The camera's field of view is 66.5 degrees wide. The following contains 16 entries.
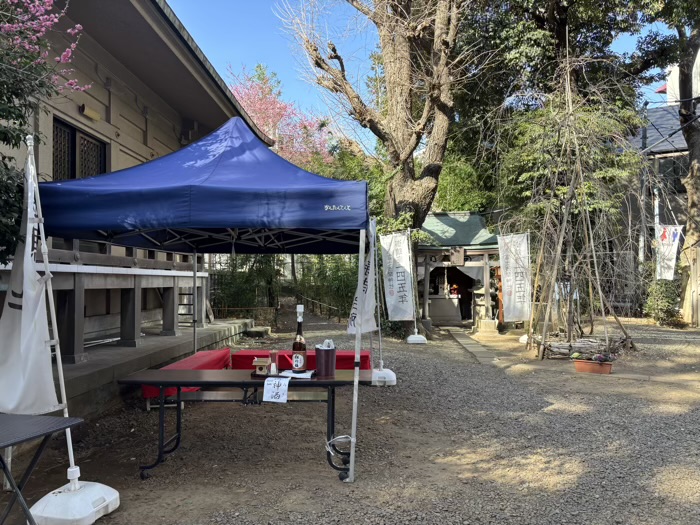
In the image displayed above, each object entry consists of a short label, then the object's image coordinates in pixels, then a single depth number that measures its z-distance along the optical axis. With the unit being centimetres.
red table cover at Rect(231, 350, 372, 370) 627
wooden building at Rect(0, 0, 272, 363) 620
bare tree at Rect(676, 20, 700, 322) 1564
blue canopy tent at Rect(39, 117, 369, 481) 374
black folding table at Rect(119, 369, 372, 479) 373
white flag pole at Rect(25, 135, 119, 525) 300
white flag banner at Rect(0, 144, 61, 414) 318
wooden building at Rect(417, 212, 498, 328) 1499
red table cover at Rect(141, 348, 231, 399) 525
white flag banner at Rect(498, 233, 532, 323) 1085
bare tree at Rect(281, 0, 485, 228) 1169
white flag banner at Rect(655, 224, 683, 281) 1382
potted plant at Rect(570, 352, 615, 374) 838
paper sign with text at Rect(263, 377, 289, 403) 364
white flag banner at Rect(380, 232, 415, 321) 1152
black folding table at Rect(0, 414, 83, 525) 255
